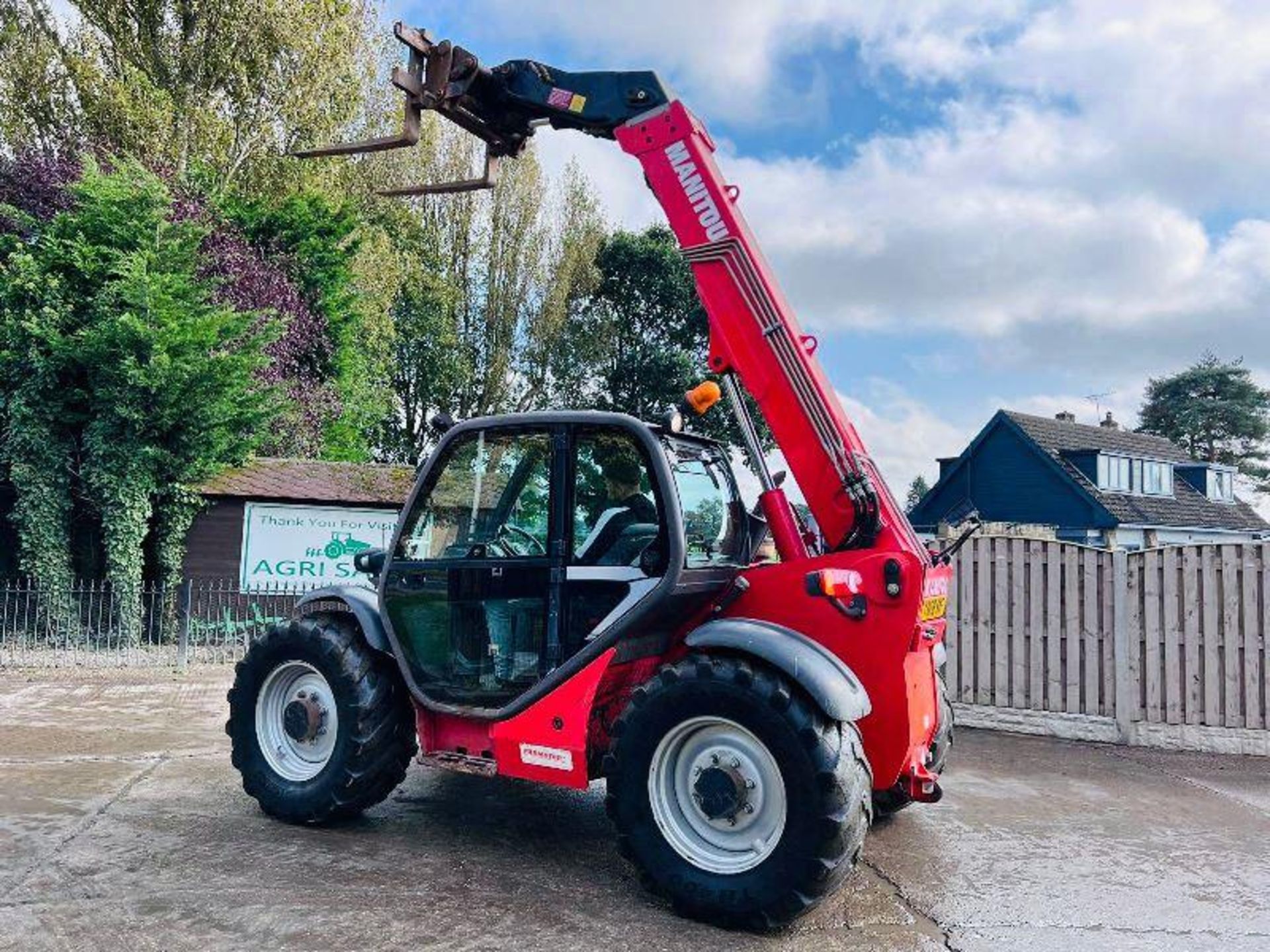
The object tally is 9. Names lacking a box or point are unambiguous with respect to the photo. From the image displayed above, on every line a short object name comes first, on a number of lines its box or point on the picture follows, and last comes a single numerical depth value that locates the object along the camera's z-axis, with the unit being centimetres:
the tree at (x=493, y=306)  2575
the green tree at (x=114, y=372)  1218
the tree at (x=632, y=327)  2708
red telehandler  367
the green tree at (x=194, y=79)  1694
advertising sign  1380
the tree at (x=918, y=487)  6386
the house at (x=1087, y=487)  2988
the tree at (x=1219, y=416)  4734
